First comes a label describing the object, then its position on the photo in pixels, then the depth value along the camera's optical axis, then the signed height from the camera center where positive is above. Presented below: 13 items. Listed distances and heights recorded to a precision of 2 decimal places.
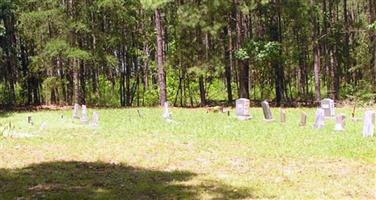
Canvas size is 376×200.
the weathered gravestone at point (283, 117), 23.21 -0.72
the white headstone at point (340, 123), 19.92 -0.89
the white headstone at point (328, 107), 24.81 -0.39
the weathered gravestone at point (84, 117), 24.36 -0.48
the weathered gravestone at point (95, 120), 23.03 -0.59
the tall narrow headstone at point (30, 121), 24.49 -0.59
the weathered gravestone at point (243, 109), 24.69 -0.36
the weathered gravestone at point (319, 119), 20.77 -0.76
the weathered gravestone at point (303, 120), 21.56 -0.80
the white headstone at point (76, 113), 26.61 -0.33
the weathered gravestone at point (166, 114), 24.99 -0.51
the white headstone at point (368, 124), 17.98 -0.88
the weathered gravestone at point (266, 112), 23.72 -0.50
